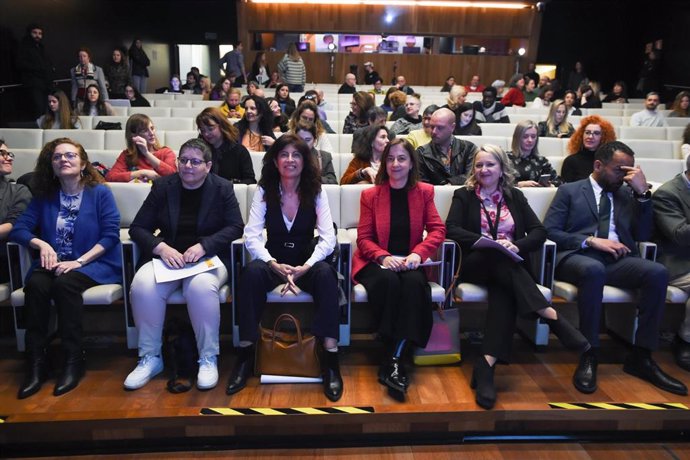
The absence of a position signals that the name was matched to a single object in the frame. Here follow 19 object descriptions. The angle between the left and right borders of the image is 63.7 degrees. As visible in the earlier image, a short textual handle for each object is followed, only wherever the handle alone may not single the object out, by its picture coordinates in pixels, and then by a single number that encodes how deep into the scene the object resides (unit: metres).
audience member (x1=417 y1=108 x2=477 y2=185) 3.34
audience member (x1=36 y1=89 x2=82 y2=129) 4.80
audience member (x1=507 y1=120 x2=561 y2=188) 3.44
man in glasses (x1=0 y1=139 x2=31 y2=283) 2.61
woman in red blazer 2.37
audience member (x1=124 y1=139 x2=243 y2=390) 2.34
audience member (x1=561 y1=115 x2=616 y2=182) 3.50
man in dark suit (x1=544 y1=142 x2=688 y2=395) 2.44
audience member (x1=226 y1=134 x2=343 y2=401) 2.33
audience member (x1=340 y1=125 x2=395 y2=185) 3.38
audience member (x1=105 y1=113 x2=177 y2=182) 3.26
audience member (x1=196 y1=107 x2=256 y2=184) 3.36
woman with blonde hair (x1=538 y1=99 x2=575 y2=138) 4.82
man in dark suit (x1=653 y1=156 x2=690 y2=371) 2.61
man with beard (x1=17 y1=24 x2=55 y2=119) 6.56
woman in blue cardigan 2.33
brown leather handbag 2.33
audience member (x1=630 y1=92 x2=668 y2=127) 5.85
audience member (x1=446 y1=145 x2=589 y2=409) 2.34
